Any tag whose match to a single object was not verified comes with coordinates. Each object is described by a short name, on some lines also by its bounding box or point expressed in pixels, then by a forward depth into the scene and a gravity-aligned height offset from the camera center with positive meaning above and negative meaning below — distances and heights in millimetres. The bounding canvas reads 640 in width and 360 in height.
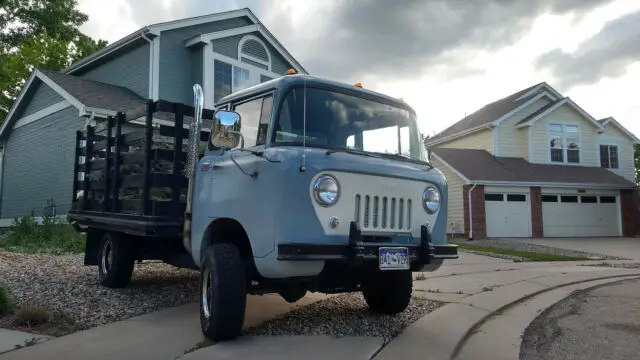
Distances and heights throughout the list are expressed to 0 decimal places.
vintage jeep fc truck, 4254 +266
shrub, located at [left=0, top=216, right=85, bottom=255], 11500 -365
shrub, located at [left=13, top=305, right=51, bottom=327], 5320 -969
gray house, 16047 +4613
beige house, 22094 +2534
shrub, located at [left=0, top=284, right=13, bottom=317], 5699 -906
